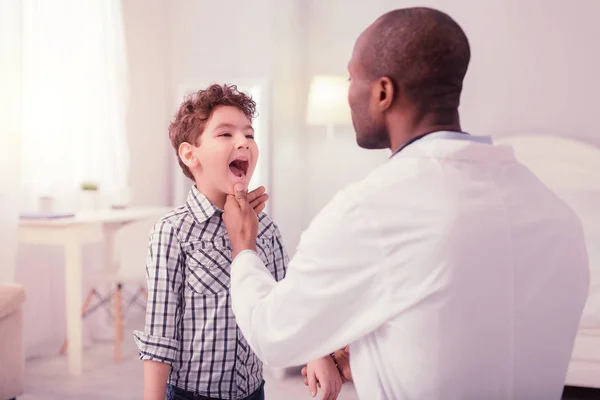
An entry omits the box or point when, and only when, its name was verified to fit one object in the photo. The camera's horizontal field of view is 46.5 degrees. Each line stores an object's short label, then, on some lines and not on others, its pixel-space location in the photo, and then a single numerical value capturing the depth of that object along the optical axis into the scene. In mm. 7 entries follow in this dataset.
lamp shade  3934
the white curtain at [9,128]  3312
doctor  863
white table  3520
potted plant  4242
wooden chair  3820
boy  1183
